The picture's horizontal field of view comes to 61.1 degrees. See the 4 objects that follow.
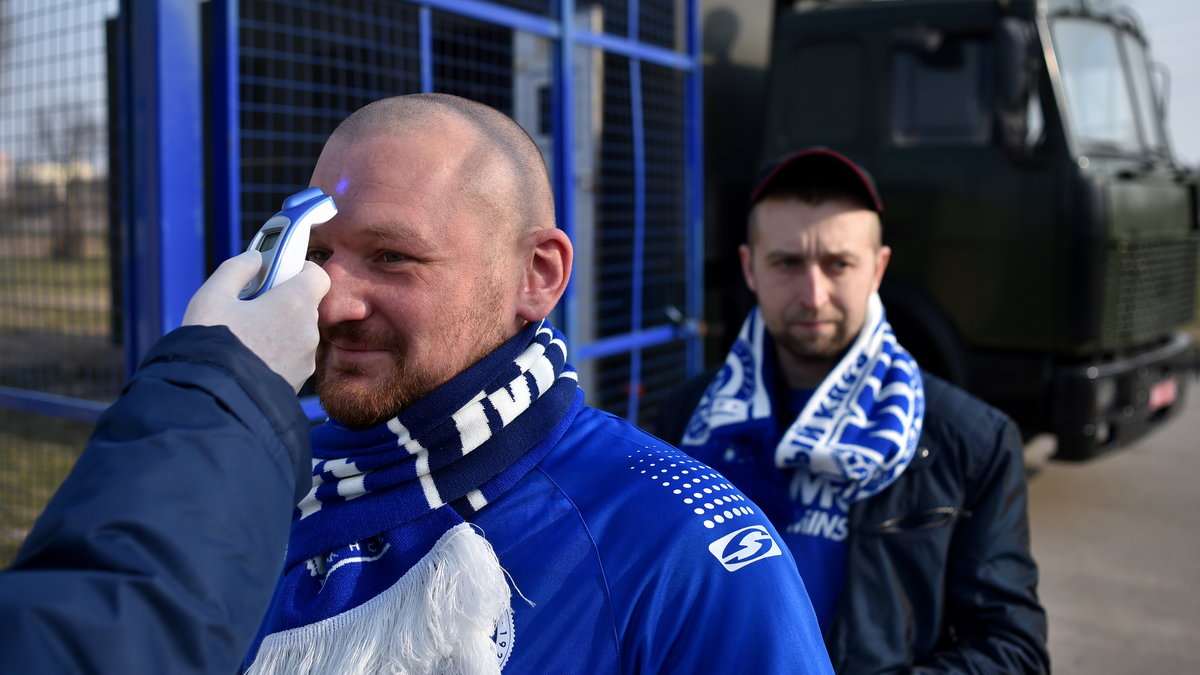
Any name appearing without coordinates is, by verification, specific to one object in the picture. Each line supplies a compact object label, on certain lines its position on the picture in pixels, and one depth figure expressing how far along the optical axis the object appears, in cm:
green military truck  475
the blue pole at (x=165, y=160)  286
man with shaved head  109
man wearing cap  182
